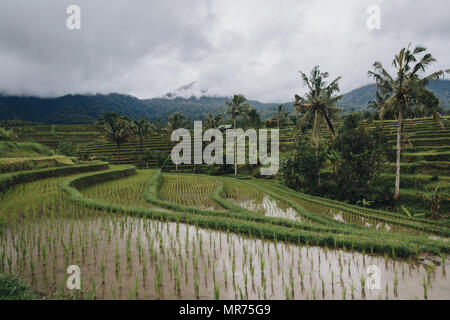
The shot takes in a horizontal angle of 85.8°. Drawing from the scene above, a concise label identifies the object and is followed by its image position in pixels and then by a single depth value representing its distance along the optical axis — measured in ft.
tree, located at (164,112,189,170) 112.06
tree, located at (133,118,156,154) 110.63
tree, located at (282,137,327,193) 56.08
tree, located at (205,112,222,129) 100.63
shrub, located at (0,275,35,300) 9.39
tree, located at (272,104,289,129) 129.59
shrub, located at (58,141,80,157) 96.12
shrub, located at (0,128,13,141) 53.50
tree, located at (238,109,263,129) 106.11
